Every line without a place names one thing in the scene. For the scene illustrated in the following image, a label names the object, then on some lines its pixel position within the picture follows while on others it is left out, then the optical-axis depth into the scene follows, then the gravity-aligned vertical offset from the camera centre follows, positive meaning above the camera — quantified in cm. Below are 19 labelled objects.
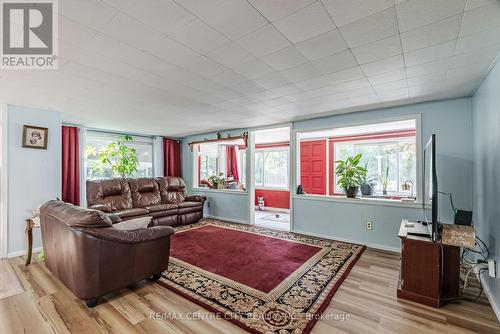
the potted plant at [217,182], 613 -41
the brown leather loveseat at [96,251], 199 -81
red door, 649 +3
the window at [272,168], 740 -3
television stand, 211 -102
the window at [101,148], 525 +38
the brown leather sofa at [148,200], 438 -72
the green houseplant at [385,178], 538 -27
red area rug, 197 -129
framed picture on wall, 344 +48
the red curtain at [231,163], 822 +15
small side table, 296 -87
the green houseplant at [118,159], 534 +21
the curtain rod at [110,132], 483 +88
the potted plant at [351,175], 400 -14
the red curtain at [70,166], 456 +3
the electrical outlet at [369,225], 373 -97
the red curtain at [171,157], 655 +30
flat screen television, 199 -23
